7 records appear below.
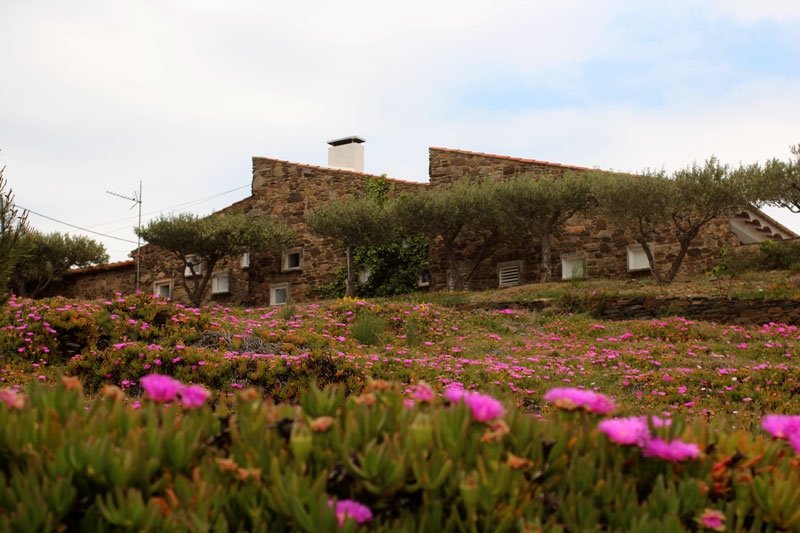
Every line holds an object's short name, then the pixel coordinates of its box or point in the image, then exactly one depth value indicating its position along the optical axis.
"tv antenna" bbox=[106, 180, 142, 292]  30.66
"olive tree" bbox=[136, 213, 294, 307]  28.42
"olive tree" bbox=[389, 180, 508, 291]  24.98
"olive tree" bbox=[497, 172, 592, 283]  23.89
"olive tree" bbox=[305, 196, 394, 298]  25.91
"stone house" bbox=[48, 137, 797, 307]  24.45
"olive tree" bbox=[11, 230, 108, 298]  34.00
